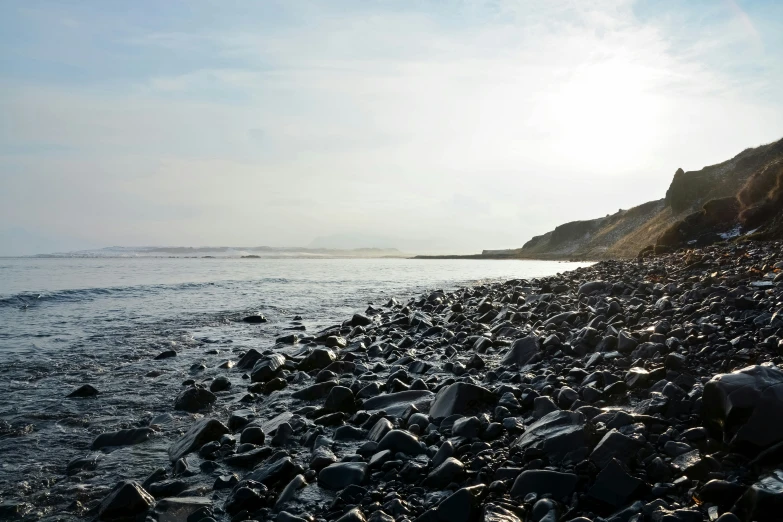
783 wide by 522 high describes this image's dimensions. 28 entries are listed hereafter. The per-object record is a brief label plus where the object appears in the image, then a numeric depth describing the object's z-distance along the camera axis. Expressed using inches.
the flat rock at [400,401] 215.0
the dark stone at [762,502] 94.4
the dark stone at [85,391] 255.1
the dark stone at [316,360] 311.4
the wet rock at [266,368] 286.7
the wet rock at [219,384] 270.7
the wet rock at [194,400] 235.8
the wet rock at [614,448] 129.8
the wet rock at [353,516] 119.1
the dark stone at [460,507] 118.3
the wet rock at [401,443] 161.0
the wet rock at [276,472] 150.8
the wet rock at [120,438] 191.3
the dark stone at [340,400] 221.9
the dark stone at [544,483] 122.3
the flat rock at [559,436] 139.3
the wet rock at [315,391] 250.8
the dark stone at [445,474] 137.3
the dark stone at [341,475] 145.9
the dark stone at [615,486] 114.7
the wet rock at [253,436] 186.5
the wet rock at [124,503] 137.1
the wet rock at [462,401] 194.4
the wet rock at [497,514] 112.3
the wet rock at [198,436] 181.2
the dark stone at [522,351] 275.1
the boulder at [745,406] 119.9
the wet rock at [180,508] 134.1
